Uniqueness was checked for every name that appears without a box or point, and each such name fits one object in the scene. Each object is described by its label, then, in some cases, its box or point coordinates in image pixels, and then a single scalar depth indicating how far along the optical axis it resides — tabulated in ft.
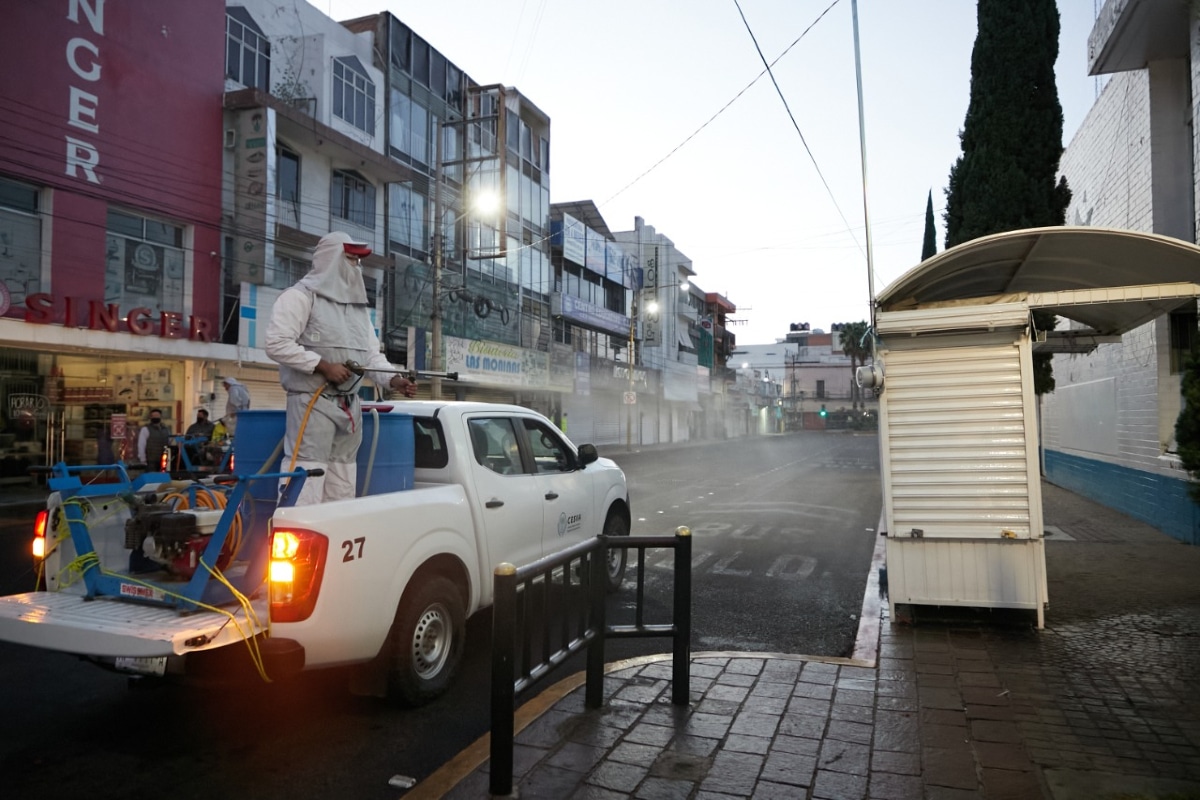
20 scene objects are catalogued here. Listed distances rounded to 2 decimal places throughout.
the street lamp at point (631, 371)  127.87
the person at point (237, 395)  28.09
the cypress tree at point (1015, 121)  46.62
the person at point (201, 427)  41.62
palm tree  250.33
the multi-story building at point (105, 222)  48.37
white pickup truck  11.89
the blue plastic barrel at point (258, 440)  15.89
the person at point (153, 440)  48.16
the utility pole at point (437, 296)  66.85
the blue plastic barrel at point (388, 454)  15.99
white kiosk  19.22
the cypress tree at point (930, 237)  79.66
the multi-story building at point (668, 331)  161.27
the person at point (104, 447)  56.49
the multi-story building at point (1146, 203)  32.60
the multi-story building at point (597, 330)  125.90
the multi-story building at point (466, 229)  82.48
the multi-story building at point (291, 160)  61.16
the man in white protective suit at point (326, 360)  14.70
